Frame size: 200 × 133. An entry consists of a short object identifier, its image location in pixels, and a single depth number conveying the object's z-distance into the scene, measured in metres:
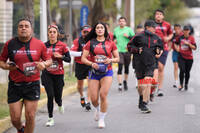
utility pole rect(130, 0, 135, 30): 33.85
